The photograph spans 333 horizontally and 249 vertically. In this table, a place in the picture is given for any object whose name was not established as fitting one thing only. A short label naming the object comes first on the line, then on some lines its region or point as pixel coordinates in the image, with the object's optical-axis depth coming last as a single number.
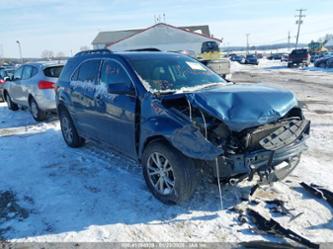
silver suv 8.95
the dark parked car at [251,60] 47.36
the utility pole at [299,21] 75.56
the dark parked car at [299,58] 36.03
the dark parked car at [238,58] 57.38
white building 47.28
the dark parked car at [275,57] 66.93
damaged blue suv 3.55
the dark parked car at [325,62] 31.31
